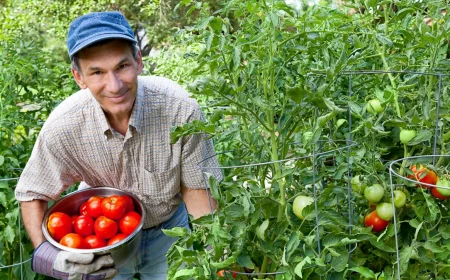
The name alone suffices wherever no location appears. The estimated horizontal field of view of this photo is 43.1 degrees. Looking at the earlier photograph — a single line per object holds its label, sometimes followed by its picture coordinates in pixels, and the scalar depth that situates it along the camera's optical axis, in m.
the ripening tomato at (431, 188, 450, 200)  1.07
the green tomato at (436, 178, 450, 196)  1.04
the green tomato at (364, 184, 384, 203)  1.08
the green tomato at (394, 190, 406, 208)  1.09
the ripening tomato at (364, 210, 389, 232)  1.11
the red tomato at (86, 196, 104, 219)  1.59
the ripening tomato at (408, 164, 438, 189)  1.09
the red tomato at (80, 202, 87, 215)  1.64
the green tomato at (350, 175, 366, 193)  1.12
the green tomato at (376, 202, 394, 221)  1.08
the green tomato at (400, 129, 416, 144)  1.10
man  1.56
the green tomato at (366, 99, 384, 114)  1.08
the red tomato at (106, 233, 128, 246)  1.52
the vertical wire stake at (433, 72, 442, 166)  1.11
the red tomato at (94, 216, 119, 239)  1.54
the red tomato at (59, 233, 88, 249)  1.52
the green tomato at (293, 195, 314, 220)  1.09
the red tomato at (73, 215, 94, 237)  1.58
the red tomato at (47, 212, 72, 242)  1.56
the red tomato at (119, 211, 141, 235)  1.57
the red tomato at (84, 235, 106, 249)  1.55
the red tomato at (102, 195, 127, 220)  1.56
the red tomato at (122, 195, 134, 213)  1.63
